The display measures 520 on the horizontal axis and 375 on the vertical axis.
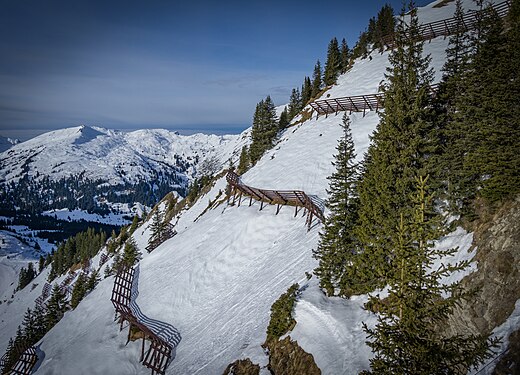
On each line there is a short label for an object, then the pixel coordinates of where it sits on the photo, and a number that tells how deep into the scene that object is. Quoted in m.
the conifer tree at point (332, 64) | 63.62
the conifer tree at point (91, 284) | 54.98
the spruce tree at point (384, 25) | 59.59
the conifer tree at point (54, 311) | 53.88
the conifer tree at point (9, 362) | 43.12
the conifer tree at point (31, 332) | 53.81
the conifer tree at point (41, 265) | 145.00
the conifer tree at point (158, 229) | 59.59
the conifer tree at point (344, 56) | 67.00
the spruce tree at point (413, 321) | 6.11
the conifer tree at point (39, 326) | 53.33
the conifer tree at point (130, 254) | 47.70
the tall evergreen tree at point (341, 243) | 15.12
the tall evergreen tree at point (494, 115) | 11.70
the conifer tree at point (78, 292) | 54.08
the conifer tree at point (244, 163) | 56.24
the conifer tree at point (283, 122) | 65.68
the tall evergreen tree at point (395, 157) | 13.51
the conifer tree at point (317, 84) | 67.75
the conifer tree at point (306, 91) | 72.84
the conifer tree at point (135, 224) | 96.52
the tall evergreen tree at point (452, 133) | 13.45
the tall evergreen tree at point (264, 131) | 55.22
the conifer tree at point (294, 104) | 76.44
